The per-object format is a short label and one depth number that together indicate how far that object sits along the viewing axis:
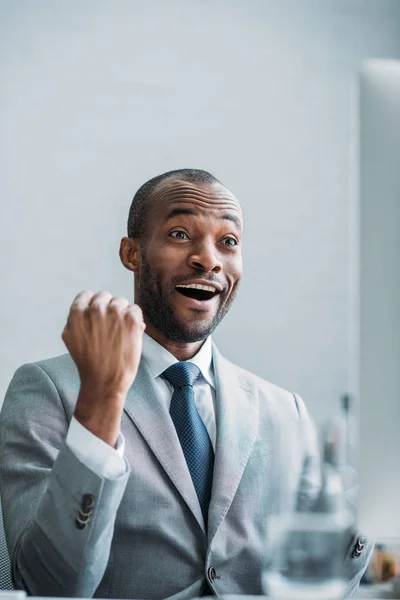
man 1.08
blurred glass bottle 0.75
